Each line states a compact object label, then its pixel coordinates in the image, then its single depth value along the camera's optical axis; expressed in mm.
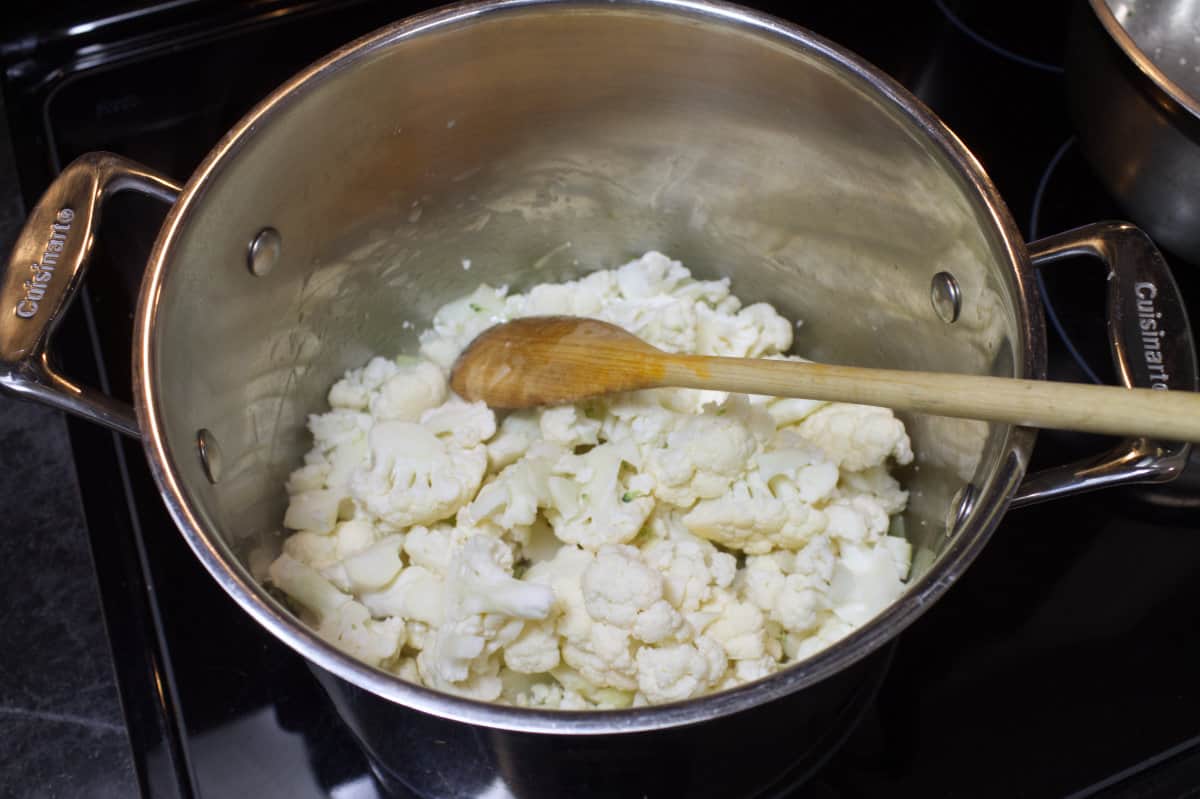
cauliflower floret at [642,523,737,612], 297
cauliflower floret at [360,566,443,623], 306
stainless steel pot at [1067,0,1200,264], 295
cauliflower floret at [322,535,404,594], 311
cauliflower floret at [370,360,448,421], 349
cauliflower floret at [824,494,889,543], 316
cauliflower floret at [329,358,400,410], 359
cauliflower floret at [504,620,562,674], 290
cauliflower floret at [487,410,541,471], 338
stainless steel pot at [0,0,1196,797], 256
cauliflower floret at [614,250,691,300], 374
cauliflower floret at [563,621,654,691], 284
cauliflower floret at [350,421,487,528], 318
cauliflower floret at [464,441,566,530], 314
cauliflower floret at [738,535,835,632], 299
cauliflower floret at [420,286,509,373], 378
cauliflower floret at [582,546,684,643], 280
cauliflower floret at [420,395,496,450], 335
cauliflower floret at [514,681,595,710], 302
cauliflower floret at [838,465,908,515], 334
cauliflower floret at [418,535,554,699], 278
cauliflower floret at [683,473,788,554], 309
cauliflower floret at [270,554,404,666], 299
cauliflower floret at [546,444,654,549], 314
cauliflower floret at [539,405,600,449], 338
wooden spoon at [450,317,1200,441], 238
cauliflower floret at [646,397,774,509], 310
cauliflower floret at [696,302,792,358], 363
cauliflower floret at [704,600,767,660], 294
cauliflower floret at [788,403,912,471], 320
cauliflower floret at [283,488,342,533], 329
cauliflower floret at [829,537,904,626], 310
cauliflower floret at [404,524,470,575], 318
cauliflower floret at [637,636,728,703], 279
